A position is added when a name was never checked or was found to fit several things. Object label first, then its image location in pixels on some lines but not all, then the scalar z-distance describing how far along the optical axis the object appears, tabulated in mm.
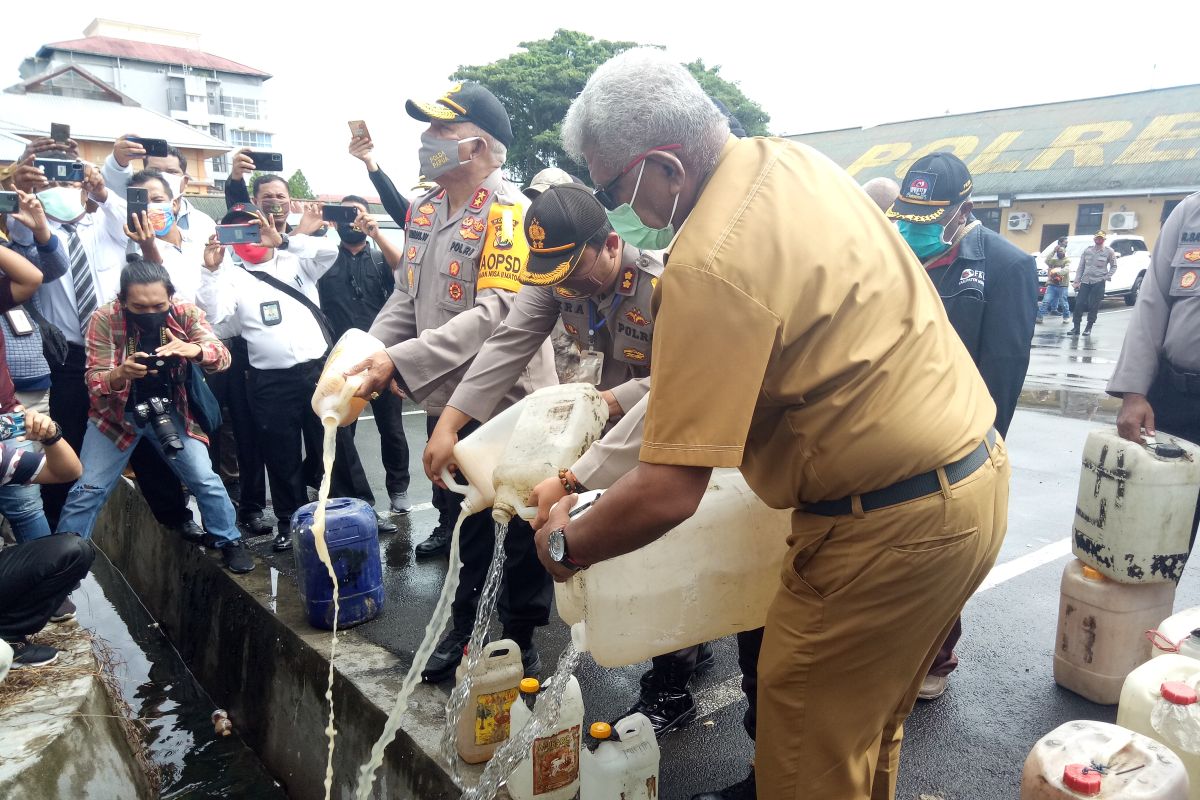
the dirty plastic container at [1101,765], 1643
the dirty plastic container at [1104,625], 2814
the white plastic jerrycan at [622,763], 2242
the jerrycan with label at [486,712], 2619
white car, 19500
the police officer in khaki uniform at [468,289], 3002
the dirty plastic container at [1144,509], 2693
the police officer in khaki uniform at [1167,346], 2939
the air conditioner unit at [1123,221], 24234
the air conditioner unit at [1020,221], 26906
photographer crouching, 3949
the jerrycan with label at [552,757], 2396
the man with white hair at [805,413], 1406
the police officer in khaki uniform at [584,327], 2299
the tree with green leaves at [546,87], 25453
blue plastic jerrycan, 3527
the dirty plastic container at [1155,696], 2000
